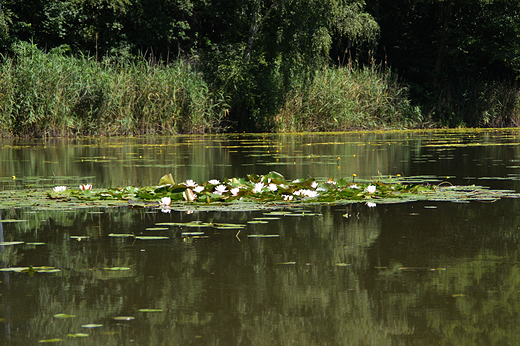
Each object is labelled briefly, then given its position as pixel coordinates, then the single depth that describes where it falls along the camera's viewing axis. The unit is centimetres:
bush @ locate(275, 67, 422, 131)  5075
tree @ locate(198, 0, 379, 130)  5034
